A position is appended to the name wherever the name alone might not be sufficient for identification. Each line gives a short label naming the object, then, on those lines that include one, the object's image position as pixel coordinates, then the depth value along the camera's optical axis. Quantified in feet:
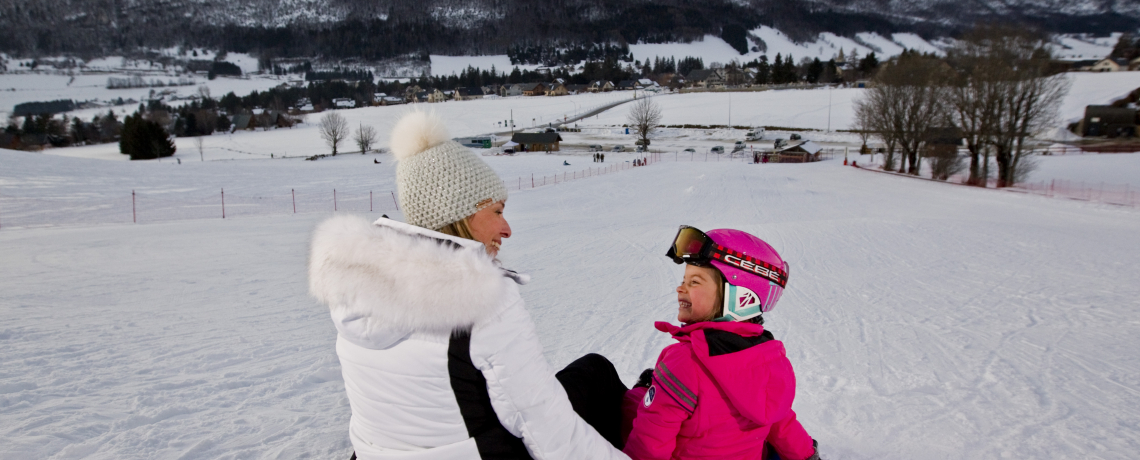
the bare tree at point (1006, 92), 90.22
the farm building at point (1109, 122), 167.63
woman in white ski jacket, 5.18
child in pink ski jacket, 7.30
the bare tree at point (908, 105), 116.47
